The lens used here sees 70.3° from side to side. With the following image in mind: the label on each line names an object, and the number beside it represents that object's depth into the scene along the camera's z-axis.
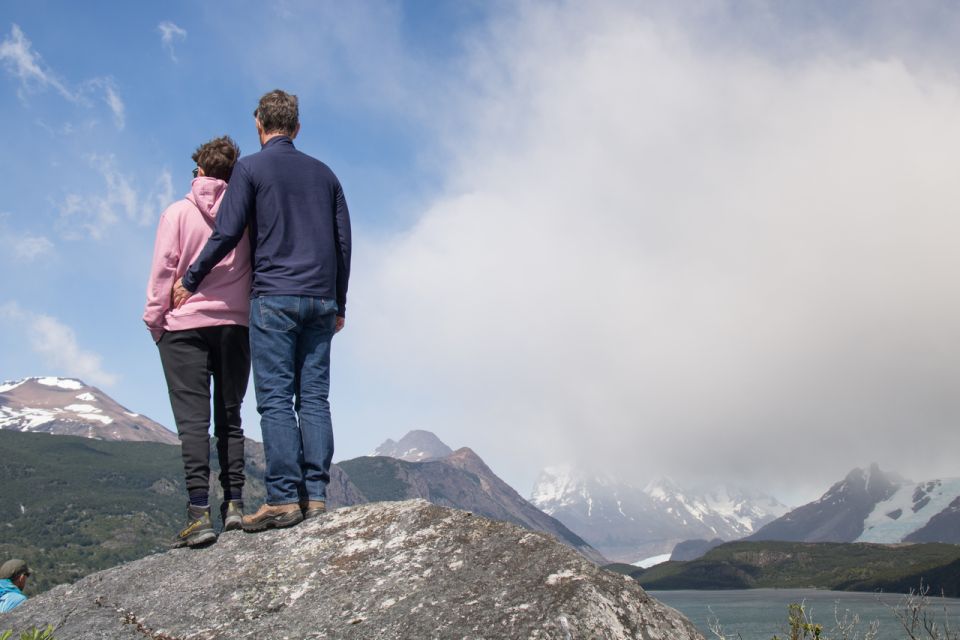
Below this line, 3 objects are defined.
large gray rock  3.52
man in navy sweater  5.48
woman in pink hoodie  5.74
